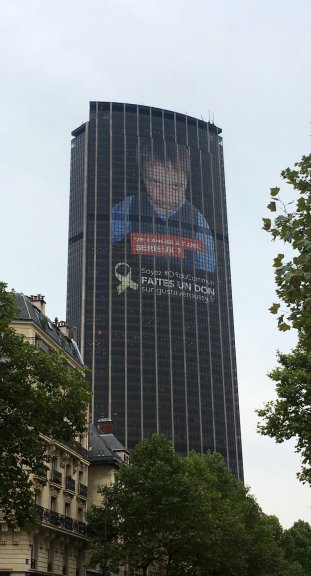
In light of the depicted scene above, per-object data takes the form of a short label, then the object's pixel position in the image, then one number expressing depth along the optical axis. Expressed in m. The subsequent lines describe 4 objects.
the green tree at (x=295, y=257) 15.11
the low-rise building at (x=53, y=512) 46.59
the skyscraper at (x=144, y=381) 188.50
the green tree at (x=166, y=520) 50.16
